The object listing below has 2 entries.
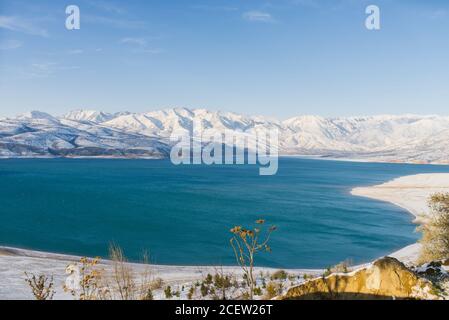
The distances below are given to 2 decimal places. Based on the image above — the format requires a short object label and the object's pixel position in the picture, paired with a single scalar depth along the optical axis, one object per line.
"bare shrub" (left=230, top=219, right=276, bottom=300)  9.23
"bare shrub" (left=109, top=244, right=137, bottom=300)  15.08
